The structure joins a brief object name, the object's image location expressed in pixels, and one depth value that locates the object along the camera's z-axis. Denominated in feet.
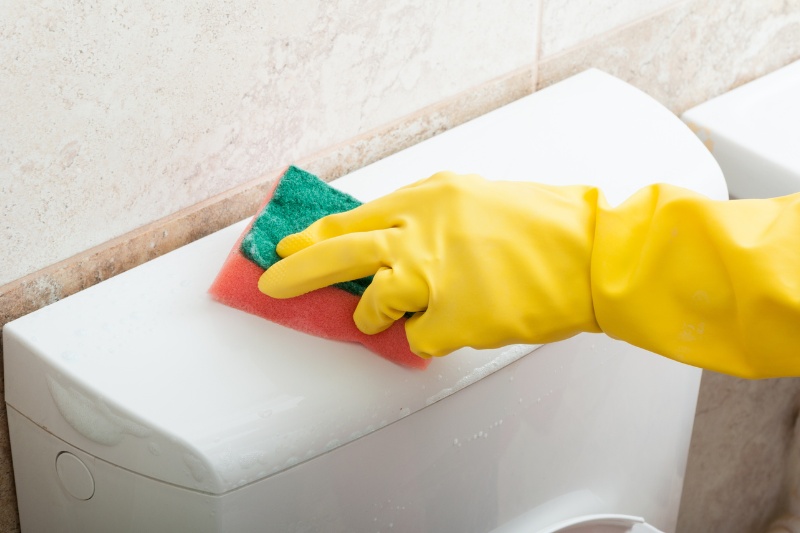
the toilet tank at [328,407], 3.32
